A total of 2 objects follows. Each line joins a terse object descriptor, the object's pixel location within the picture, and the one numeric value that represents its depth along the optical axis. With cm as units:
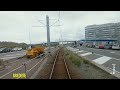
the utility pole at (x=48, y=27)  1051
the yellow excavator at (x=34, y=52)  1113
